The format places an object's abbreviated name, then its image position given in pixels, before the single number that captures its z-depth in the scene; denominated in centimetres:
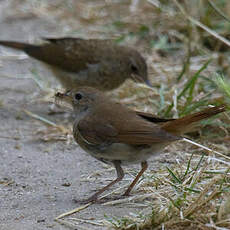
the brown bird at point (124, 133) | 821
